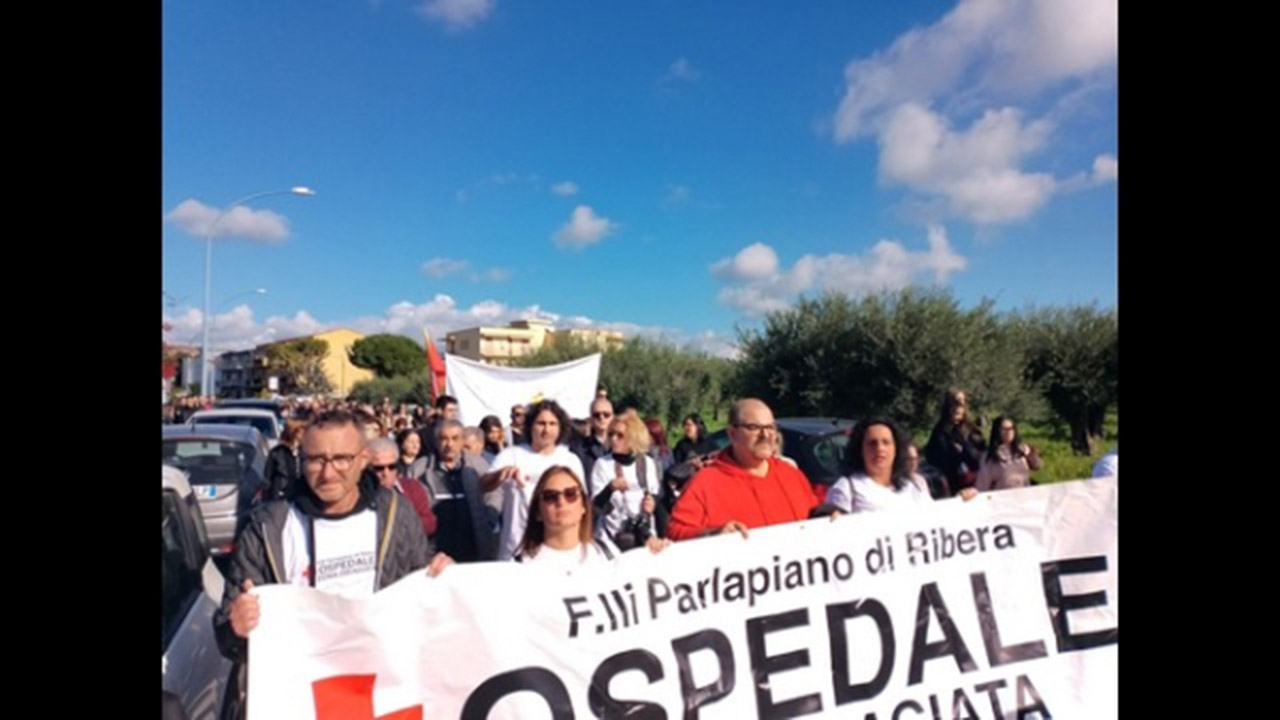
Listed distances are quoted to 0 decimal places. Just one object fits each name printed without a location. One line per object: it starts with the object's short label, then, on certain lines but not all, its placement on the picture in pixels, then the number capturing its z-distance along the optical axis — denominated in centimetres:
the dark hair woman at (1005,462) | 715
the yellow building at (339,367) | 10744
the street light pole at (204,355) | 2420
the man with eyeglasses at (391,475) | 437
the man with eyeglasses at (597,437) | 705
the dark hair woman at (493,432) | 764
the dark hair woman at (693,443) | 868
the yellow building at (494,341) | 11306
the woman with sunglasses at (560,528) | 331
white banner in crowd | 1071
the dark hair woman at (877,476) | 413
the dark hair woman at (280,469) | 702
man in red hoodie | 368
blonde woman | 529
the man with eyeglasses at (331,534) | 292
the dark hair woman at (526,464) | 468
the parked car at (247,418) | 1291
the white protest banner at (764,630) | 285
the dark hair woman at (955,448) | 735
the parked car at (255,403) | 2023
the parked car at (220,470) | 769
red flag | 1233
